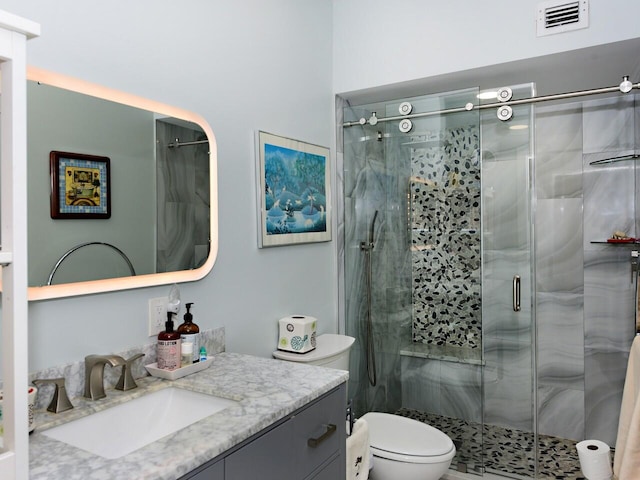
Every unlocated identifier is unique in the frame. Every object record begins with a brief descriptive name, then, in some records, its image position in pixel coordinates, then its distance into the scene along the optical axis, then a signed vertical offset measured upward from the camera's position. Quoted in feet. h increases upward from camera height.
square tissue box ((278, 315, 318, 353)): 7.56 -1.57
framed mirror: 4.59 +0.53
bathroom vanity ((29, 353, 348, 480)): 3.38 -1.59
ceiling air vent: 7.29 +3.36
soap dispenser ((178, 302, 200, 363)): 5.58 -1.12
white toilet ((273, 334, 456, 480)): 7.32 -3.36
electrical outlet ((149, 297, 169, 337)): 5.55 -0.91
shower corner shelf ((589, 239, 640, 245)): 9.46 -0.19
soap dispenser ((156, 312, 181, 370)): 5.33 -1.28
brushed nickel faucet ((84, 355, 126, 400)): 4.70 -1.36
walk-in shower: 8.61 -0.68
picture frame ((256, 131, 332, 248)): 7.38 +0.75
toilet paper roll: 7.33 -3.54
